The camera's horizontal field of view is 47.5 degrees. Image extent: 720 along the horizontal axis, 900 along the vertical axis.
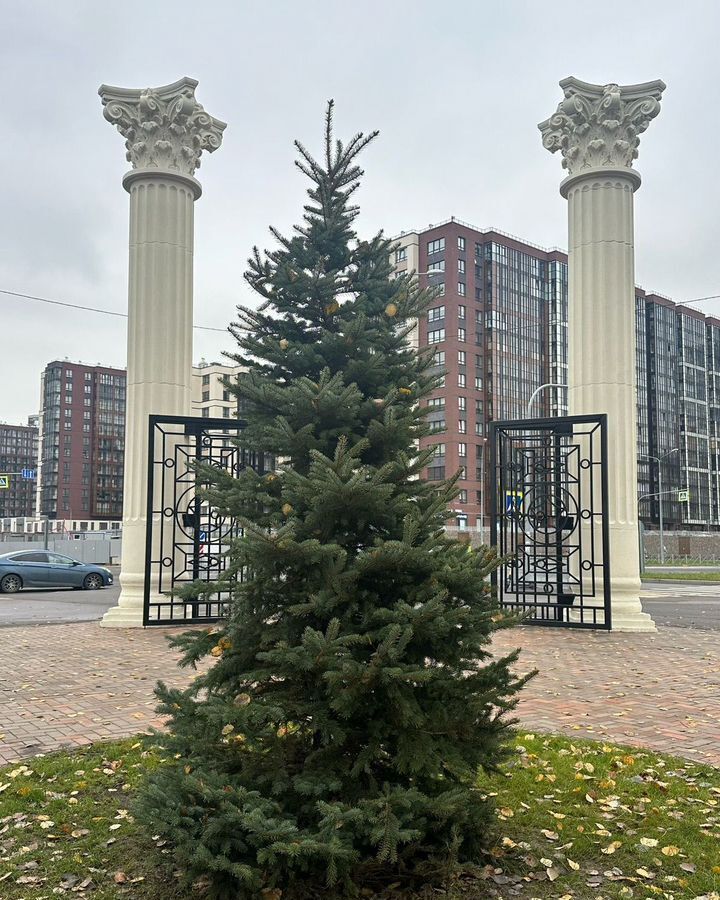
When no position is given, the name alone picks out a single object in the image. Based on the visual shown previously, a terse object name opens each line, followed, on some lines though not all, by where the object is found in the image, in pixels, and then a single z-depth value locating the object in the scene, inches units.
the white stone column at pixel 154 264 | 558.3
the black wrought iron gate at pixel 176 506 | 510.6
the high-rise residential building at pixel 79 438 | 5044.3
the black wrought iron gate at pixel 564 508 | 514.6
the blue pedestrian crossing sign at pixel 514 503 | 530.0
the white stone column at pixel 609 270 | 536.7
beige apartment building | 3774.6
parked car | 979.9
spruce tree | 128.2
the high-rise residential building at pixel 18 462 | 5605.3
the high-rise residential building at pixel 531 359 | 3319.4
